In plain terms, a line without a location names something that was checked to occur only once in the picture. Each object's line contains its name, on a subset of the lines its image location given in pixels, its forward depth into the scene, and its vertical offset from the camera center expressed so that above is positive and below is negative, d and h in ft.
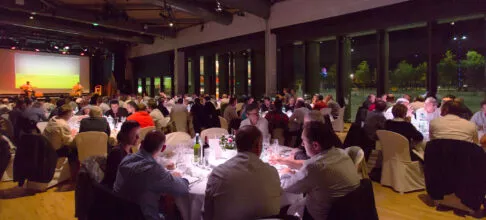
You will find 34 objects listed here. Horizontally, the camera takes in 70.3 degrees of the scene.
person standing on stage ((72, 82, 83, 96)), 66.54 +2.16
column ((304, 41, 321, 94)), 40.70 +3.85
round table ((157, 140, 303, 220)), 8.57 -2.07
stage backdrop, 59.16 +5.69
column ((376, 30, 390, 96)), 33.76 +2.82
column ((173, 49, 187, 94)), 58.13 +4.63
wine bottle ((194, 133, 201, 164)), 10.69 -1.63
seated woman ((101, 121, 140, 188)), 9.03 -1.32
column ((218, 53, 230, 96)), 52.54 +4.09
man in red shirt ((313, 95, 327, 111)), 27.37 -0.49
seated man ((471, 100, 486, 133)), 17.83 -1.09
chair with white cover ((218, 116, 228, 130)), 22.88 -1.54
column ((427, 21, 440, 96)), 28.89 +3.13
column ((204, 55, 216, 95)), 55.01 +4.09
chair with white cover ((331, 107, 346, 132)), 32.14 -2.20
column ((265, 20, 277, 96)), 41.55 +4.56
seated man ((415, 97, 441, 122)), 19.19 -0.74
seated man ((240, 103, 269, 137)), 15.89 -0.91
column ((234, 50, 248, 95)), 49.60 +3.93
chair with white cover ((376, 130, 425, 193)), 15.24 -3.01
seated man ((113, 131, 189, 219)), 7.61 -1.77
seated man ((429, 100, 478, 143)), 13.23 -1.13
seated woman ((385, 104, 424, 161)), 15.23 -1.29
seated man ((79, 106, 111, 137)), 16.67 -1.04
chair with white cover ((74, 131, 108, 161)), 15.98 -1.94
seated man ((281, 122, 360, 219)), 7.12 -1.63
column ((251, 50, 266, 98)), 44.47 +3.40
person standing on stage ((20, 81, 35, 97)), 57.57 +2.14
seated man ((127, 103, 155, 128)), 18.81 -0.90
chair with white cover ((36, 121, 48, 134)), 20.13 -1.41
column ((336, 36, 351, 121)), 37.14 +2.61
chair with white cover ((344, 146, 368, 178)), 9.58 -1.70
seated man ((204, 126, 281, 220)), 6.47 -1.72
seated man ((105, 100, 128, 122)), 25.14 -0.77
